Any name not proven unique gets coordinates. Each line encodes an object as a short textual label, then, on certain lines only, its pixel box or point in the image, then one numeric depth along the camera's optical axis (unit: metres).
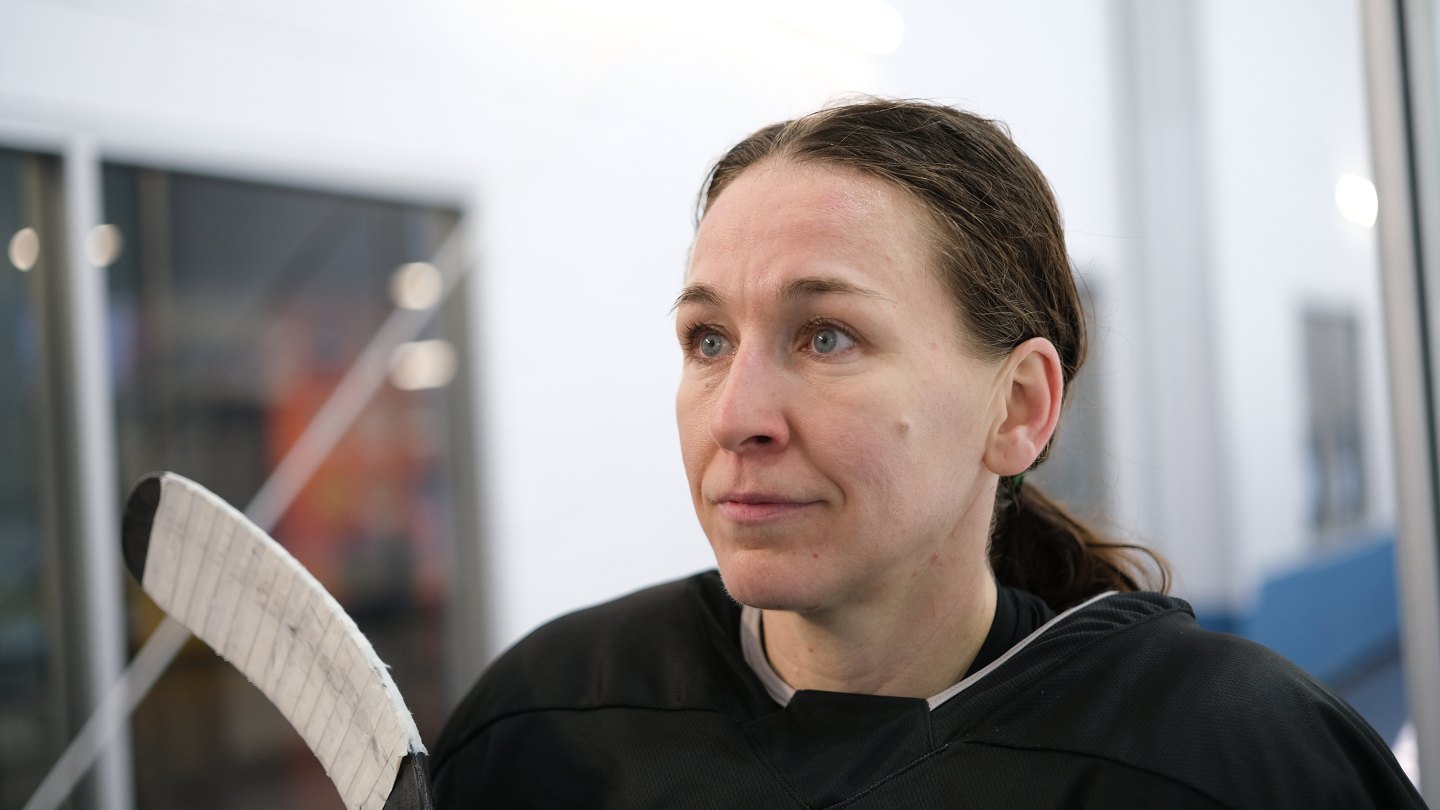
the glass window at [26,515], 2.05
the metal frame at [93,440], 2.10
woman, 0.84
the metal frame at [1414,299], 1.44
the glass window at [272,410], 2.27
